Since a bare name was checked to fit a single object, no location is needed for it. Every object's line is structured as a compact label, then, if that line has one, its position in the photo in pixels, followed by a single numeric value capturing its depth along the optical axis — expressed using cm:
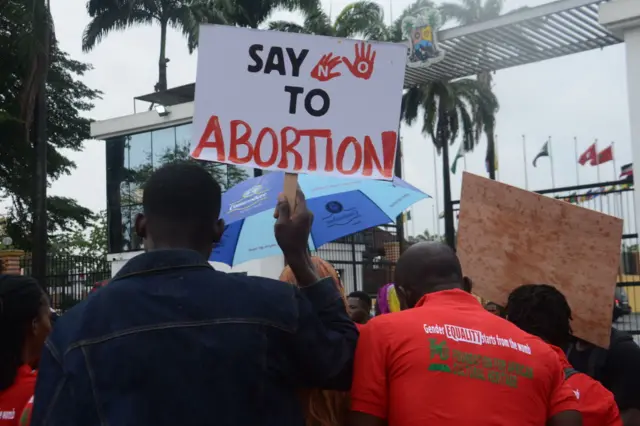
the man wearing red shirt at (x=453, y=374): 218
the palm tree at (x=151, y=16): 2758
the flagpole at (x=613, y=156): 1863
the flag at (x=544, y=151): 2472
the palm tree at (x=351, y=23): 2672
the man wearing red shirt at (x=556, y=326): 268
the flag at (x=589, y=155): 2156
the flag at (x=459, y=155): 3053
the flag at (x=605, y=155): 1973
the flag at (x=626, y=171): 1117
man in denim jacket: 177
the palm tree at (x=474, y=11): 3303
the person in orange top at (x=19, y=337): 254
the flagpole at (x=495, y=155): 3166
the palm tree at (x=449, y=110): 3001
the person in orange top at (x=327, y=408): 229
